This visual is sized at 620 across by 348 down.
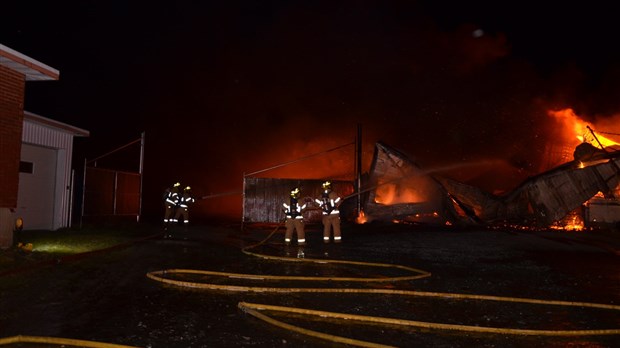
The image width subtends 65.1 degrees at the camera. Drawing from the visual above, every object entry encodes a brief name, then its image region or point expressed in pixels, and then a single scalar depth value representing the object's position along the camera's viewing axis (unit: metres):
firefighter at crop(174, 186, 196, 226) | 16.20
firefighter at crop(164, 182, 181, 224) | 16.12
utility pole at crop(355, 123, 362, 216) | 19.56
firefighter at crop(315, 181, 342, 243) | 12.84
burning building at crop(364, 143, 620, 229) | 16.88
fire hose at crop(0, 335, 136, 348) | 4.18
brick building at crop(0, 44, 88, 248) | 9.40
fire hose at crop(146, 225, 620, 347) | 4.88
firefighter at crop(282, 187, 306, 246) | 12.36
